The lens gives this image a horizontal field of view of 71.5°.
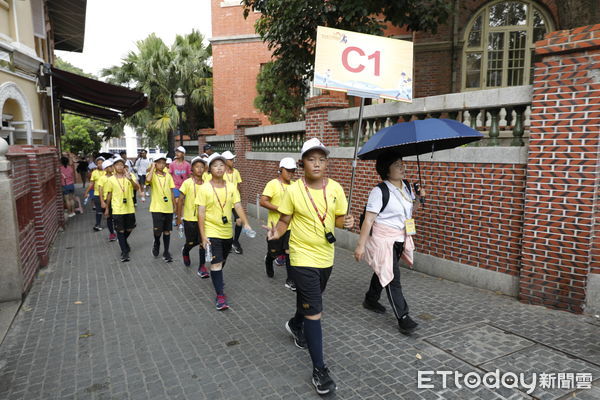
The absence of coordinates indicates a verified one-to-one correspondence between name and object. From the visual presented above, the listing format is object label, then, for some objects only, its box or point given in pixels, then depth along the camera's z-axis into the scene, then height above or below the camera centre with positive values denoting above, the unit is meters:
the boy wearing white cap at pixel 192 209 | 6.67 -0.87
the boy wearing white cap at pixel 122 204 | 7.90 -0.89
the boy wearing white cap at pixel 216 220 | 5.24 -0.80
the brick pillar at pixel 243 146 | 13.81 +0.34
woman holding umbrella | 4.38 -0.78
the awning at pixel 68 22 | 16.16 +5.91
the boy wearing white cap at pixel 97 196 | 11.30 -1.09
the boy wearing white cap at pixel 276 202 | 5.96 -0.65
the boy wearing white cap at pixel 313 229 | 3.43 -0.64
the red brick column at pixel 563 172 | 4.59 -0.19
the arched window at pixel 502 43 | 12.09 +3.35
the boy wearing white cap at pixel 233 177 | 8.23 -0.41
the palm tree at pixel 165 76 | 23.30 +4.54
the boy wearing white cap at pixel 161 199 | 7.74 -0.79
